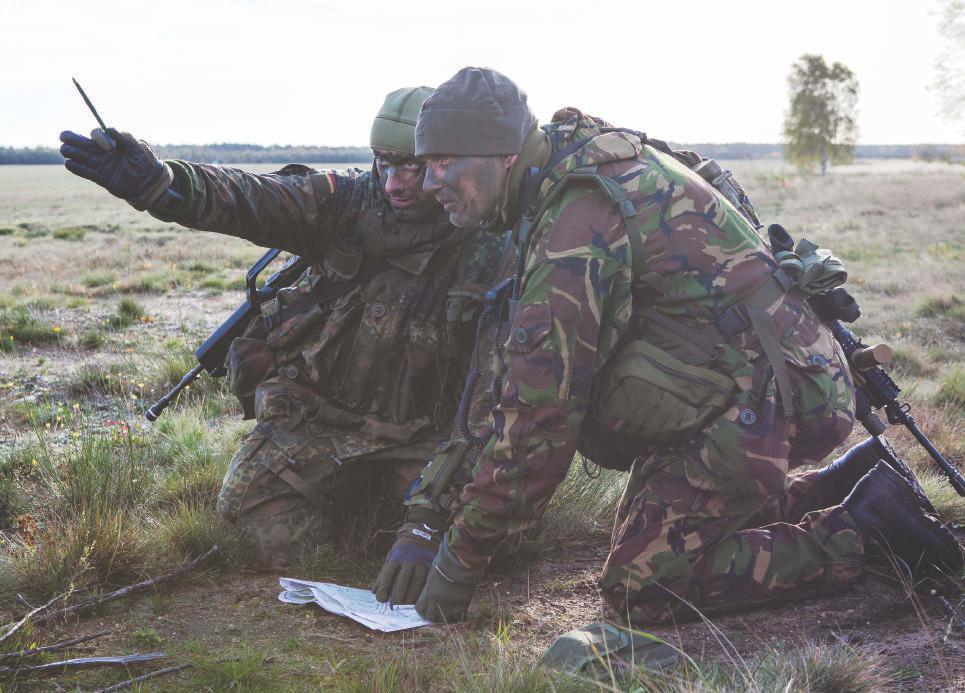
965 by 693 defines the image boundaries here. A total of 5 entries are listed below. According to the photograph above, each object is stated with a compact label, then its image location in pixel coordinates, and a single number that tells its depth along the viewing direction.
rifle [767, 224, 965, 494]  3.37
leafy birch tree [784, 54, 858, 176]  48.84
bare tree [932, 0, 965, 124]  26.03
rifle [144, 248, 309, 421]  4.39
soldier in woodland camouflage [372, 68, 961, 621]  2.90
